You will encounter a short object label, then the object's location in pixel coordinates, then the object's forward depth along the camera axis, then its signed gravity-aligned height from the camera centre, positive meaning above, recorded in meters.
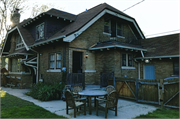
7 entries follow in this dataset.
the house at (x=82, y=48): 11.37 +1.44
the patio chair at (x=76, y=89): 7.33 -1.15
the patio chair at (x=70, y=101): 5.64 -1.40
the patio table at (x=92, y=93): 6.11 -1.18
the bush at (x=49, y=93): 8.62 -1.66
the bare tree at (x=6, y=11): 23.05 +8.58
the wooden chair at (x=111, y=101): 5.56 -1.34
